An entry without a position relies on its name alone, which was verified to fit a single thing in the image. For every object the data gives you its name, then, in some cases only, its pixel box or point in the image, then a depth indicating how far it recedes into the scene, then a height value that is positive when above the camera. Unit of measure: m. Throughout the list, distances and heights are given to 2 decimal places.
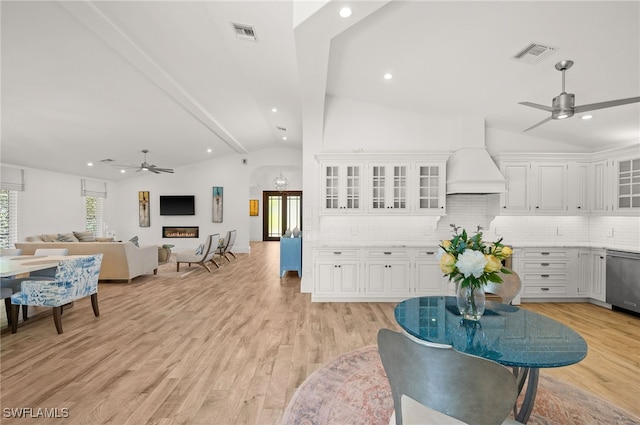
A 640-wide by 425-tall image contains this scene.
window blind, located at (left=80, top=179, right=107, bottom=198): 9.26 +0.72
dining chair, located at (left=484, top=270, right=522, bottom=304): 2.40 -0.61
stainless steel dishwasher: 4.09 -0.93
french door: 14.06 -0.02
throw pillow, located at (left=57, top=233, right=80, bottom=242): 7.26 -0.65
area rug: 2.09 -1.41
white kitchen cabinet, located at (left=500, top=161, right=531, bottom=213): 4.86 +0.40
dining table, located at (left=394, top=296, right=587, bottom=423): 1.44 -0.67
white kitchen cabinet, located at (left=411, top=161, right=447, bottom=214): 4.96 +0.41
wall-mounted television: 10.43 +0.21
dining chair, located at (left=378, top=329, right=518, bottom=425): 1.07 -0.62
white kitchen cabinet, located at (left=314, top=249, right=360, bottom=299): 4.82 -0.97
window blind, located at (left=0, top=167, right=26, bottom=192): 6.86 +0.73
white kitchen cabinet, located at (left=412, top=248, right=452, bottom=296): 4.77 -0.97
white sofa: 5.95 -0.82
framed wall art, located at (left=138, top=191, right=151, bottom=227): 10.57 +0.04
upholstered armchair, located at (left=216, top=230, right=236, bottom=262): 8.66 -0.95
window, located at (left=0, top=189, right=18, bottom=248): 6.98 -0.17
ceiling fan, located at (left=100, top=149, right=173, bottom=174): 7.43 +1.07
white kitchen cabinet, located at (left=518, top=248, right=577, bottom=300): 4.77 -0.93
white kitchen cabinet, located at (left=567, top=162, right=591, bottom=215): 4.86 +0.39
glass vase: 1.87 -0.55
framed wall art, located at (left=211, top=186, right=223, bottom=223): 10.40 +0.29
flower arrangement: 1.73 -0.28
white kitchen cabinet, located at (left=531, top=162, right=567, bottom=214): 4.87 +0.41
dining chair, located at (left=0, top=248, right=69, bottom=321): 3.70 -0.89
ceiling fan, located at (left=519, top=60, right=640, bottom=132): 2.67 +0.94
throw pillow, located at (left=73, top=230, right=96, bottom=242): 7.96 -0.67
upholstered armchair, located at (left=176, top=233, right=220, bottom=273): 7.23 -1.04
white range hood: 4.57 +0.74
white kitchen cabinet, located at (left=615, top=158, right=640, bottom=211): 4.27 +0.41
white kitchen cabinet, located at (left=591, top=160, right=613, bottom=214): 4.64 +0.41
